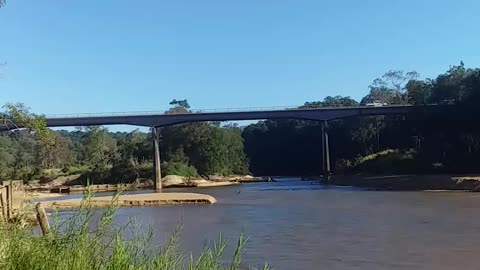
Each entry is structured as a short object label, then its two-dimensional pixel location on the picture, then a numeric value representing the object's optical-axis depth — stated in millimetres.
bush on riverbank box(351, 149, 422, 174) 92375
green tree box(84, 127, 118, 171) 121688
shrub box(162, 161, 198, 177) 114438
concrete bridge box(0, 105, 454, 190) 102688
